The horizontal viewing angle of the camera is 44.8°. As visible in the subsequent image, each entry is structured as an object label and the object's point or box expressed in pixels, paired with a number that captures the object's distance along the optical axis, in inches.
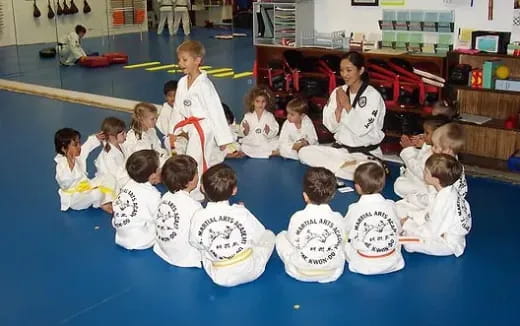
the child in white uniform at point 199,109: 203.8
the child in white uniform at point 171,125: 211.8
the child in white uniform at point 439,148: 183.3
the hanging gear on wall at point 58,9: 506.3
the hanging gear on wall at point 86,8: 471.6
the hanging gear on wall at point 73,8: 480.6
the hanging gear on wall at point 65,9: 498.7
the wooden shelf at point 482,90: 221.9
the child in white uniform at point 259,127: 259.4
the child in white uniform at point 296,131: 252.7
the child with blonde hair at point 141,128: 221.3
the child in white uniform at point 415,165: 200.1
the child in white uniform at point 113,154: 205.5
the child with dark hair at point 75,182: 196.2
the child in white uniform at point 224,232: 144.3
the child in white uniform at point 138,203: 167.2
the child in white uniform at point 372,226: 148.6
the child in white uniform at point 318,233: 143.9
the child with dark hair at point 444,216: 159.8
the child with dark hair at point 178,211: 157.4
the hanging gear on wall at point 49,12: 556.2
